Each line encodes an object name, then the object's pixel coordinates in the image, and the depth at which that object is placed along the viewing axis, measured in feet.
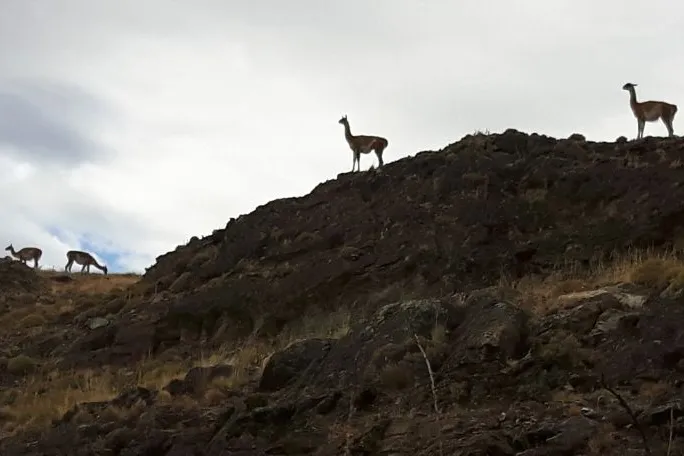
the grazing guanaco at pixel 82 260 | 160.56
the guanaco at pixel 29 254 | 165.17
